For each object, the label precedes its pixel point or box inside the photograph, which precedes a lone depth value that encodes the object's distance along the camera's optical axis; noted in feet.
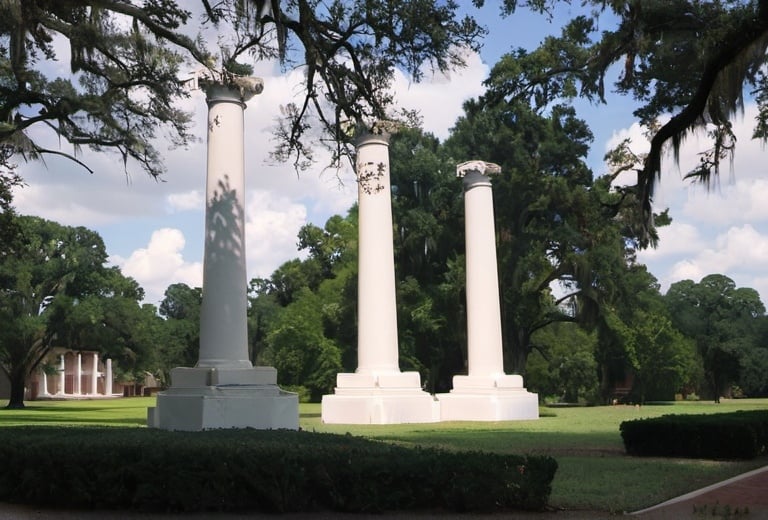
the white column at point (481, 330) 114.11
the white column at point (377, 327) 104.94
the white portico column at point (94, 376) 370.53
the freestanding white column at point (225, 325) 71.77
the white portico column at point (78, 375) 355.21
